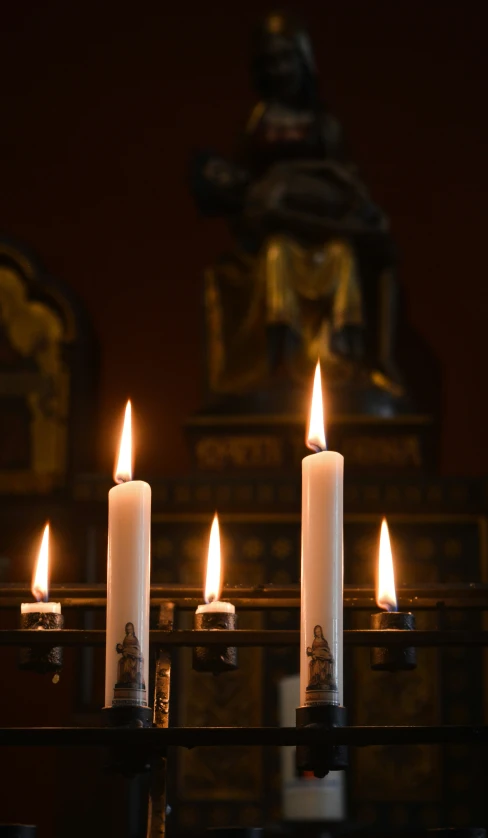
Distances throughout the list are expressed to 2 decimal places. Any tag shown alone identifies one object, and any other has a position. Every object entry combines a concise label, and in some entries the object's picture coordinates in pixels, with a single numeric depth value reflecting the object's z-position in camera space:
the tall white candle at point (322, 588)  1.98
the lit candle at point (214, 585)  2.06
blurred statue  4.79
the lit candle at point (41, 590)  2.08
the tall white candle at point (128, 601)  2.01
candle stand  1.97
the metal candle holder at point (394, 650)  2.03
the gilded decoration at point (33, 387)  5.23
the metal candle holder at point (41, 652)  2.06
